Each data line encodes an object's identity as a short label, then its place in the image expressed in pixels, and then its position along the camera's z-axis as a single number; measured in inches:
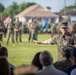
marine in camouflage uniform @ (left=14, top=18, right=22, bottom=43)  1172.9
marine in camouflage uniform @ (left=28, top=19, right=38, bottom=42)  1221.8
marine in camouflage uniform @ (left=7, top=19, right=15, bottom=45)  1084.2
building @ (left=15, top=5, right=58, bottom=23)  4488.0
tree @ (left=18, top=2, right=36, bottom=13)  5666.3
